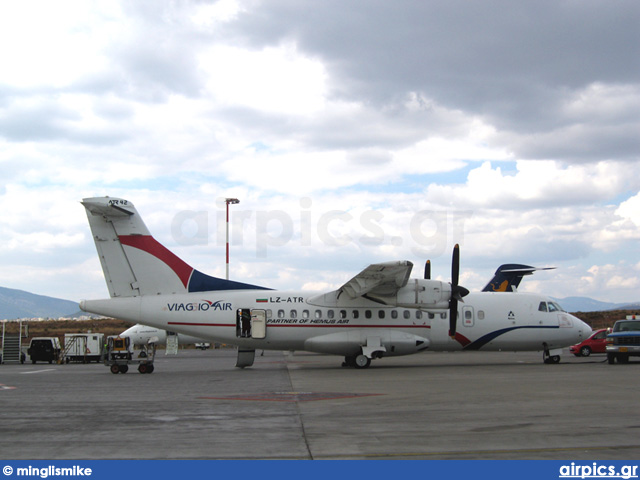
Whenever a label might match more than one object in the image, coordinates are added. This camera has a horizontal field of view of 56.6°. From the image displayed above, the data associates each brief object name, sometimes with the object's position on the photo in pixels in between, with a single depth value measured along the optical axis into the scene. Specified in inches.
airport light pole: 2143.5
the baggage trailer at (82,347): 1429.3
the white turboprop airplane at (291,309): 971.3
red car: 1434.5
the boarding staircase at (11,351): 1433.3
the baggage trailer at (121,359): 964.6
